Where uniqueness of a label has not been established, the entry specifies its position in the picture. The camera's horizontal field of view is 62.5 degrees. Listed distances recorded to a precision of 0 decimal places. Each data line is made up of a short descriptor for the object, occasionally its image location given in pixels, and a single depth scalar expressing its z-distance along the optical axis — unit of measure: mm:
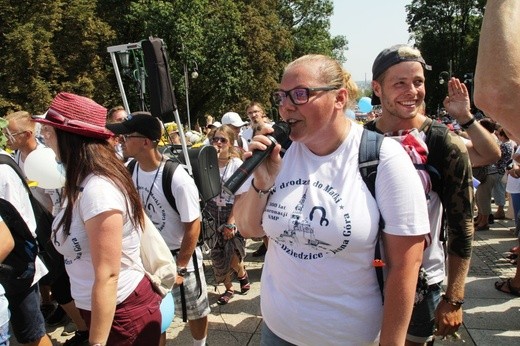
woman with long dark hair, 1903
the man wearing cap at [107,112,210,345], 2980
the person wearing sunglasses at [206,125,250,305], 4602
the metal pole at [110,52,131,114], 4798
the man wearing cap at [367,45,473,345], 2176
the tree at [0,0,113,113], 23594
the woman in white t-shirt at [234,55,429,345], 1635
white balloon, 3881
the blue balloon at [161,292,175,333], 2529
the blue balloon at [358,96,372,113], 7525
